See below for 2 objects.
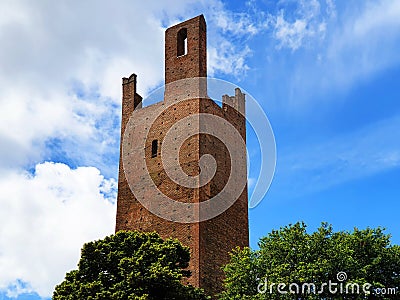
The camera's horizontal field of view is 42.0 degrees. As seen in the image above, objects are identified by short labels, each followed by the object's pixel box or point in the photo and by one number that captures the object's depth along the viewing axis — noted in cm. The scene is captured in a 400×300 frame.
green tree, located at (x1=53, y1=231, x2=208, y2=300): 1862
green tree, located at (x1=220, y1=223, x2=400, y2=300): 1867
